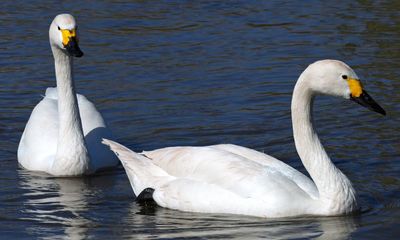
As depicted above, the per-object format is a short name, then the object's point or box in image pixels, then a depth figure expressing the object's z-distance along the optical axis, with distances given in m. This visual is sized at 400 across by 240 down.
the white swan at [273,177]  17.52
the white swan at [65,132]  20.69
